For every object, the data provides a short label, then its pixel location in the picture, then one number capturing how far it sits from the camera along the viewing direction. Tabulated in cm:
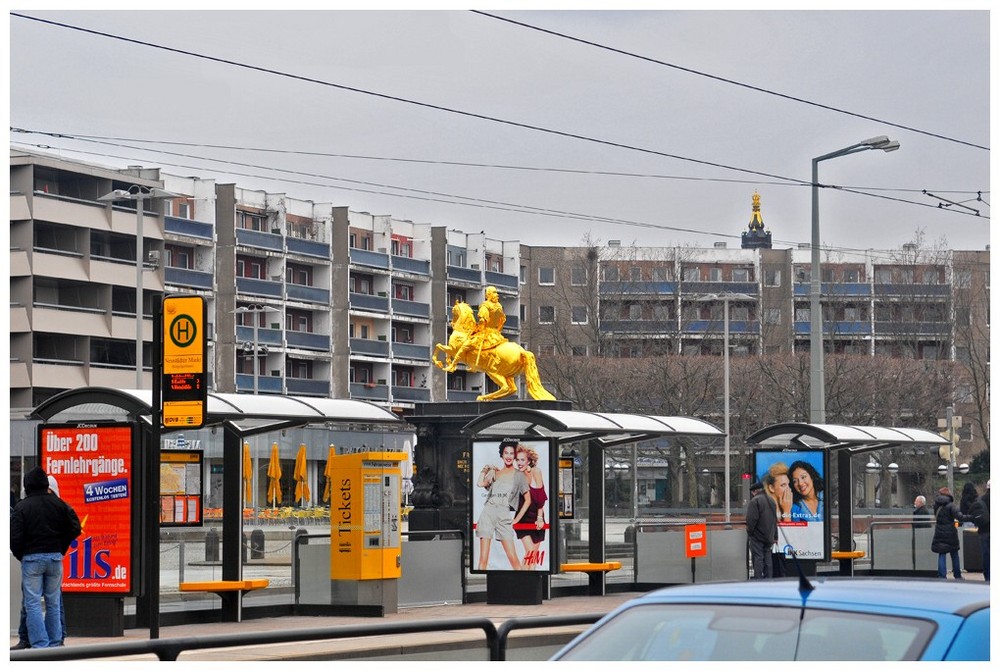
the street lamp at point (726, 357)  6381
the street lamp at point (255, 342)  6991
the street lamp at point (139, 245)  4969
